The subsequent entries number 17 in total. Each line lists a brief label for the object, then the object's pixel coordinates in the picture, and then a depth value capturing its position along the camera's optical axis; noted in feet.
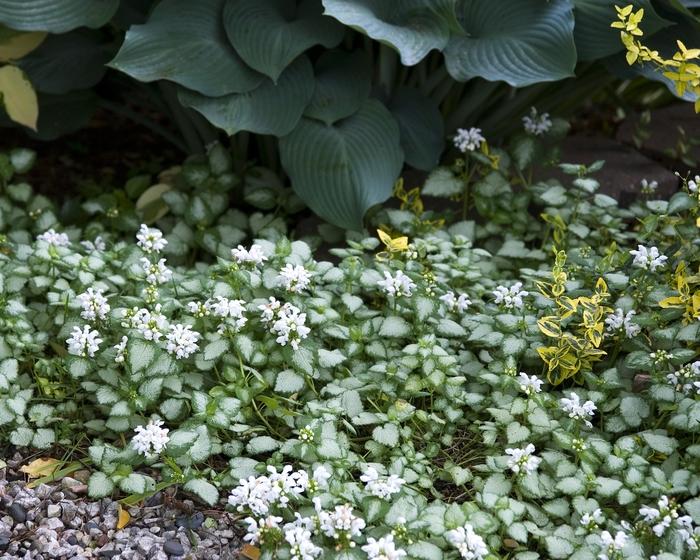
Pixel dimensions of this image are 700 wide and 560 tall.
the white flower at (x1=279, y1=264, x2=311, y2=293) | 7.95
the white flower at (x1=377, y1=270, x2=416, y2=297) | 8.08
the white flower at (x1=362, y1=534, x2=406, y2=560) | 6.11
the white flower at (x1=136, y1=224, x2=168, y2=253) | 8.46
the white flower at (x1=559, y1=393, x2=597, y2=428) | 7.23
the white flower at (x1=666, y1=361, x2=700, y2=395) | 7.34
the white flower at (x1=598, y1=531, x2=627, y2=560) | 6.27
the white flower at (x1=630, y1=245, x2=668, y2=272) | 7.95
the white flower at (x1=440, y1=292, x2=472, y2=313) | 8.31
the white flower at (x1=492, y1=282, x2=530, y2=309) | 8.14
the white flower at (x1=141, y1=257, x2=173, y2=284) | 8.29
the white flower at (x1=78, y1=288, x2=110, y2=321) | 7.85
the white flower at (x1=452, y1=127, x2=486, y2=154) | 10.07
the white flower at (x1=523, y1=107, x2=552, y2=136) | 10.59
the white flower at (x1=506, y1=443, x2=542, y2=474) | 6.89
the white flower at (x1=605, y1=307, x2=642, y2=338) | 7.82
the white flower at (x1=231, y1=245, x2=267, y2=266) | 8.16
